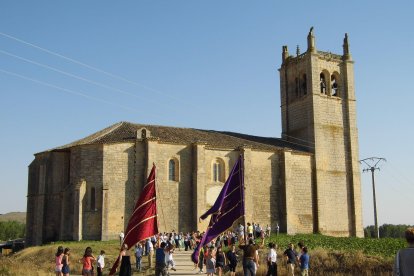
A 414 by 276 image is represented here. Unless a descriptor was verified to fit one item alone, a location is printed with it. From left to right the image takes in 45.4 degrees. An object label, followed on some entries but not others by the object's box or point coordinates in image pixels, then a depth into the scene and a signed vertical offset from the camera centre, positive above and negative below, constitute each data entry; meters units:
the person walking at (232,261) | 18.65 -1.41
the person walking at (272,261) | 18.17 -1.39
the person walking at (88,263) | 15.70 -1.21
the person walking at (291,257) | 18.14 -1.24
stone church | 36.69 +4.35
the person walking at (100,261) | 18.64 -1.37
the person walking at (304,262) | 17.80 -1.39
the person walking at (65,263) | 16.76 -1.29
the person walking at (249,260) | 13.65 -1.00
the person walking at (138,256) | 24.61 -1.56
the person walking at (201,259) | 23.00 -1.65
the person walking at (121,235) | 33.03 -0.75
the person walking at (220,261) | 19.20 -1.45
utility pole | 45.72 +0.98
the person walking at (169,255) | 19.08 -1.26
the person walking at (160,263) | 15.60 -1.22
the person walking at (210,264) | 19.27 -1.57
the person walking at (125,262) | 14.40 -1.09
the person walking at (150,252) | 25.58 -1.43
